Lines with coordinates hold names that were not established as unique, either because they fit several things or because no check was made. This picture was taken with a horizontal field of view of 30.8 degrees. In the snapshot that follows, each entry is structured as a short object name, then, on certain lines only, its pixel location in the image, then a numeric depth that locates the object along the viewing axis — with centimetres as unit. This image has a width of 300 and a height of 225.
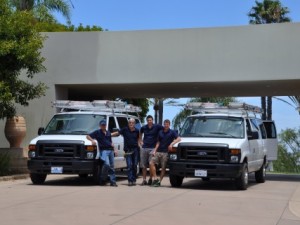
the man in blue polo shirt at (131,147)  1529
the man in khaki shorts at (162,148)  1508
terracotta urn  1986
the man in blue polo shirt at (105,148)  1491
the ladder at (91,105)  1711
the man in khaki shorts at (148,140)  1530
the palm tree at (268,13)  4150
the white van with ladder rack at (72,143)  1484
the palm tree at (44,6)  2705
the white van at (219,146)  1416
